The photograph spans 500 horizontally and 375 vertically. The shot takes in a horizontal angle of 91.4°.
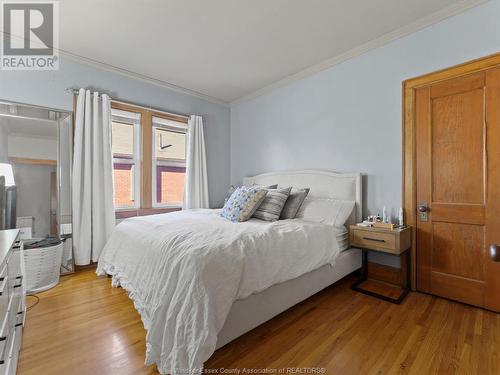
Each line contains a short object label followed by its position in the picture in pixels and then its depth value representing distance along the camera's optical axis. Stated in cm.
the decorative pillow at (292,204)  265
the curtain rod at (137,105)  282
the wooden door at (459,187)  195
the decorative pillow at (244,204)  246
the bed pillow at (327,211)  249
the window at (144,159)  331
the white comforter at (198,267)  125
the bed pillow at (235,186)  313
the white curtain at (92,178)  283
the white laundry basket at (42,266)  229
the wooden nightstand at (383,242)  214
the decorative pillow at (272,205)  250
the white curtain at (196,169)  378
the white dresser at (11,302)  106
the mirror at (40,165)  254
